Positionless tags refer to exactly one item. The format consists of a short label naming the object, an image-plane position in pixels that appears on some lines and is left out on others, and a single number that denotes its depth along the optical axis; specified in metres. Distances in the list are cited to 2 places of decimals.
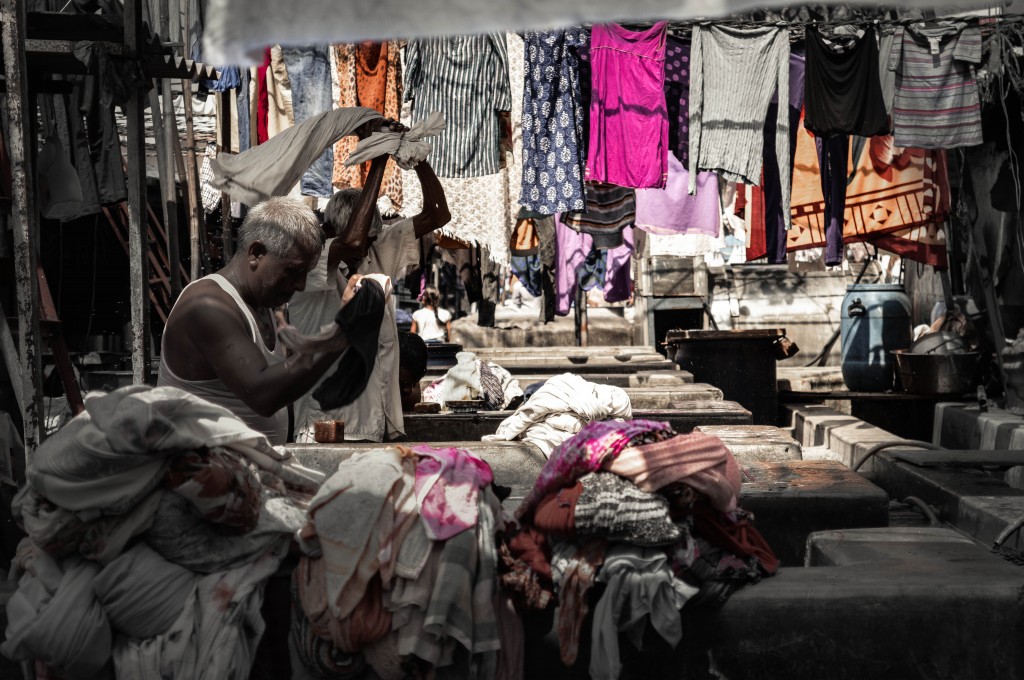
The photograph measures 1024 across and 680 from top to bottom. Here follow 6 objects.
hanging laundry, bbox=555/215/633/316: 13.05
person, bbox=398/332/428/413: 6.80
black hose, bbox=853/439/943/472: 6.44
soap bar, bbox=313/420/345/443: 5.45
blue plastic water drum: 11.73
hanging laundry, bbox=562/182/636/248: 9.98
